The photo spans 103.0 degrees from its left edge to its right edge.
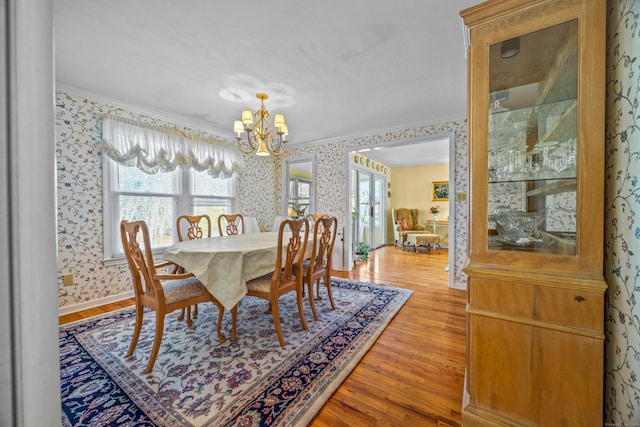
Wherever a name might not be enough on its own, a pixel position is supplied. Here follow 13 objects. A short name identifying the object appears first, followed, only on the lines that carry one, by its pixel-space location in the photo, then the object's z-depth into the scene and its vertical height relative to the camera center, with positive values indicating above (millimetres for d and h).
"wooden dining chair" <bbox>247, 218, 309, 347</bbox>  1938 -583
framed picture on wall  6883 +535
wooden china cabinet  988 -15
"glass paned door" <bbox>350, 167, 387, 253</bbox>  5921 +49
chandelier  2580 +827
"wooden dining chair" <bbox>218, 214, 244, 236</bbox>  3570 -219
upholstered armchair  6855 -329
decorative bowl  1211 -64
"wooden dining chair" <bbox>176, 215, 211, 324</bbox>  2951 -243
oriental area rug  1319 -1043
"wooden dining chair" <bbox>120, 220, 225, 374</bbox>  1646 -599
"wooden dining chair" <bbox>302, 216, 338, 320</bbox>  2361 -535
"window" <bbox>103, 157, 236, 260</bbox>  2973 +153
